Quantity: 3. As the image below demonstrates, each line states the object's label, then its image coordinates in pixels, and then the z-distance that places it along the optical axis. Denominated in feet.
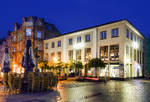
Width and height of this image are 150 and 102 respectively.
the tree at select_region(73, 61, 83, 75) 85.90
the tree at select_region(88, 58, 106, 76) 75.67
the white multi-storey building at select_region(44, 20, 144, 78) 82.48
